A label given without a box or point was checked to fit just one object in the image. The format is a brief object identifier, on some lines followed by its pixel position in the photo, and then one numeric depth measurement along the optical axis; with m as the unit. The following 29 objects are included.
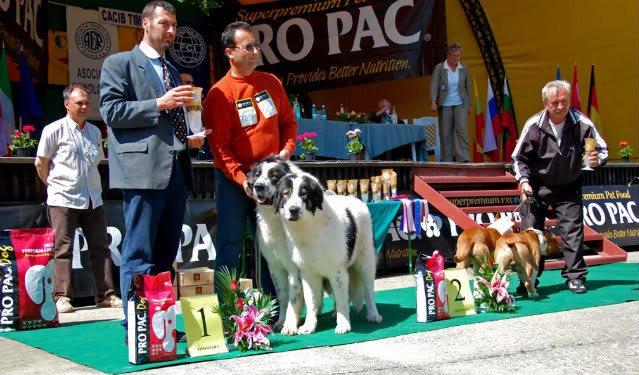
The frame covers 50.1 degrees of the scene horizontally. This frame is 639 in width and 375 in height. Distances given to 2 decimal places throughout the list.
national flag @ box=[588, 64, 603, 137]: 14.81
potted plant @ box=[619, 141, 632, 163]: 12.53
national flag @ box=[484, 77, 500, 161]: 15.55
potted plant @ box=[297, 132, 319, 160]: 9.15
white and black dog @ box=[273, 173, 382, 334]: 4.70
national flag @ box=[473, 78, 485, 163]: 15.67
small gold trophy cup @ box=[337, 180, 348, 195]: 8.56
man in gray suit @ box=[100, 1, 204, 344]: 4.36
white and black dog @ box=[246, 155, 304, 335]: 4.80
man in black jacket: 6.55
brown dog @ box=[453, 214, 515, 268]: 6.39
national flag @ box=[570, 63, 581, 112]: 14.98
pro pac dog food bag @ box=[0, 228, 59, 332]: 5.62
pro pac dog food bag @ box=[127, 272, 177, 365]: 4.07
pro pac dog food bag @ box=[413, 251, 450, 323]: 5.23
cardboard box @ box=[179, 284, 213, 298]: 6.89
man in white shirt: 6.60
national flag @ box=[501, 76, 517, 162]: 15.55
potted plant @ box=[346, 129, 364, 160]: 9.49
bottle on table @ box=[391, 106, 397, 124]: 12.57
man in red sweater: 5.03
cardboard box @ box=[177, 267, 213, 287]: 6.89
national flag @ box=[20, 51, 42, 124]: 12.46
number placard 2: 5.52
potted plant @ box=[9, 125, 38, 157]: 7.66
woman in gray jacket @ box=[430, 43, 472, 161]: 12.52
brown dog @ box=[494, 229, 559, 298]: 6.12
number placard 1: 4.31
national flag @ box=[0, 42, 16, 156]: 11.73
